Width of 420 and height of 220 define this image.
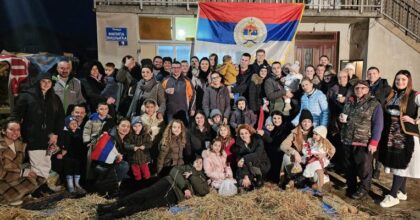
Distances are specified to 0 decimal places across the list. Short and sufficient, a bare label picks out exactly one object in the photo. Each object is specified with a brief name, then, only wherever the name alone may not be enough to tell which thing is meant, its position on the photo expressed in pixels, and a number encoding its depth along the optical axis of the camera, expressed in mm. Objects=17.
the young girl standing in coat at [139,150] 5746
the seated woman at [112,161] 5504
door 12031
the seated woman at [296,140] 5773
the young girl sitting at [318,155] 5562
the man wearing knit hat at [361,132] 5176
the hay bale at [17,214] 4500
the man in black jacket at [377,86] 5750
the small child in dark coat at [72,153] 5762
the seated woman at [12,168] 5090
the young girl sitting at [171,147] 5746
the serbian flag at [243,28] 9711
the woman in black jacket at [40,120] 5410
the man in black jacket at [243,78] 6887
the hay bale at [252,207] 4582
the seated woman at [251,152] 5695
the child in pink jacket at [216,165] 5535
